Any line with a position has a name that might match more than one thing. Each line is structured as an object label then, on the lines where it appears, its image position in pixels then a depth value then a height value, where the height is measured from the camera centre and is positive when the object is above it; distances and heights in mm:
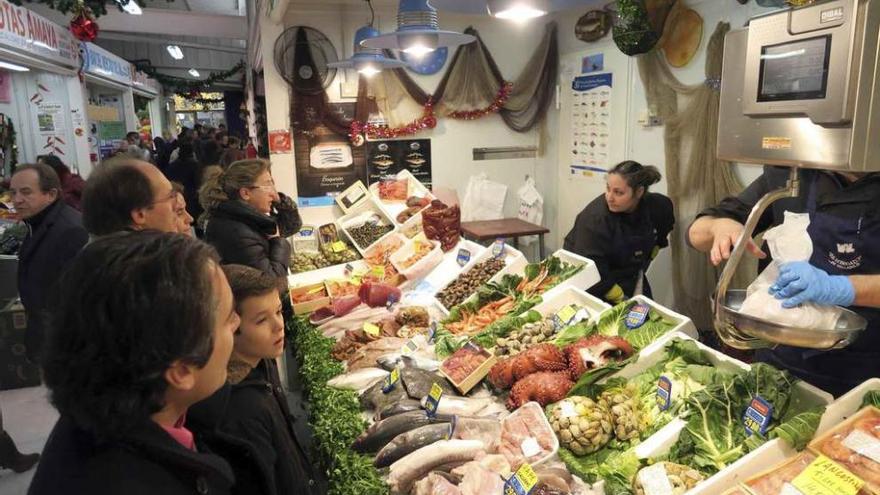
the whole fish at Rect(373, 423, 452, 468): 2023 -1061
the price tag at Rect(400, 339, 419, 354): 2898 -1042
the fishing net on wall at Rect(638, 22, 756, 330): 4293 -193
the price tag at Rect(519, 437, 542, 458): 1978 -1063
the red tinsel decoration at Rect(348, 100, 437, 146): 5906 +143
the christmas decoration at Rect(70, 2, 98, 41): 6133 +1316
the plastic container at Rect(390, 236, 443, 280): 4172 -882
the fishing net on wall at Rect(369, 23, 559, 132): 5992 +572
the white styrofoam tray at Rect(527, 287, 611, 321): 2973 -845
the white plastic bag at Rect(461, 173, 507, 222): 6492 -655
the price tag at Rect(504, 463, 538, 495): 1689 -1012
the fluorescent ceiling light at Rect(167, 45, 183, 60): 15227 +2600
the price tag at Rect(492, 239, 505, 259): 3863 -729
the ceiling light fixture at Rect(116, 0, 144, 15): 8516 +2096
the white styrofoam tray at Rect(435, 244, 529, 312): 3602 -779
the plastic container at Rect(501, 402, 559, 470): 1945 -1030
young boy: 1560 -745
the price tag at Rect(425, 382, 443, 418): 2207 -997
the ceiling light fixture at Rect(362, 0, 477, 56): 3145 +609
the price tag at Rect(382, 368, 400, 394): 2445 -1016
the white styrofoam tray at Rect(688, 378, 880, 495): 1612 -913
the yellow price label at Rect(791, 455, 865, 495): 1473 -904
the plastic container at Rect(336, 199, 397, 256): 5371 -697
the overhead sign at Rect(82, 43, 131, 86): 9789 +1610
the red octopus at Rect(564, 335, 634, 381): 2336 -888
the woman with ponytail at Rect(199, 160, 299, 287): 3309 -424
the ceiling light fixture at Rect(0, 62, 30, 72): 7203 +1065
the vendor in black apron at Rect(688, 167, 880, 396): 1865 -360
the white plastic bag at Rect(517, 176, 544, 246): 6645 -726
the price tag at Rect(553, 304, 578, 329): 2877 -891
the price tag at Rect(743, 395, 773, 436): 1746 -862
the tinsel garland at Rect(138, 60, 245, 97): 16469 +2017
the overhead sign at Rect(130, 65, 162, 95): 14422 +1808
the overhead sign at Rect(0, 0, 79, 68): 6207 +1403
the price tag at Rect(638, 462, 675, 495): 1671 -1009
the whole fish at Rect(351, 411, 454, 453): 2129 -1066
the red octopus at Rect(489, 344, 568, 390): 2367 -930
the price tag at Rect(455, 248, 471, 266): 4109 -829
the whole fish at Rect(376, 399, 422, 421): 2266 -1049
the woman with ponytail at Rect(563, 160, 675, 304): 3734 -619
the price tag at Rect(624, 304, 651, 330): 2617 -815
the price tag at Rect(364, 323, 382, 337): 3174 -1034
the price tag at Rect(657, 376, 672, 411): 2043 -911
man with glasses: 2383 -224
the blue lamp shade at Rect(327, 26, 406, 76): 4543 +660
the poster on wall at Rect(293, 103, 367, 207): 5824 -200
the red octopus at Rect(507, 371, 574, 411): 2209 -966
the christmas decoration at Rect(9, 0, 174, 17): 6488 +1686
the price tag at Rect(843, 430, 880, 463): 1539 -848
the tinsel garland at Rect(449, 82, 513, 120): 6250 +369
